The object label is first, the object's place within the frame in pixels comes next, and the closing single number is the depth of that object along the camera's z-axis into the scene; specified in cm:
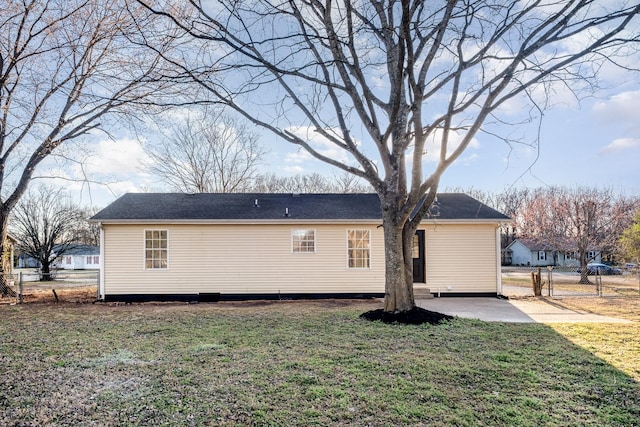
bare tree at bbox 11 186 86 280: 2753
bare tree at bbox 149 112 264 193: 2305
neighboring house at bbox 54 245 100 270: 4188
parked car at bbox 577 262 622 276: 2771
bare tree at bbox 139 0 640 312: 693
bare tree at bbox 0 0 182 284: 938
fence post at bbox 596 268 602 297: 1175
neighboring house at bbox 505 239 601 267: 4081
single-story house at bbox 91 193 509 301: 1154
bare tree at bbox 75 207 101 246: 3109
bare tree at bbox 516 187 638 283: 1906
